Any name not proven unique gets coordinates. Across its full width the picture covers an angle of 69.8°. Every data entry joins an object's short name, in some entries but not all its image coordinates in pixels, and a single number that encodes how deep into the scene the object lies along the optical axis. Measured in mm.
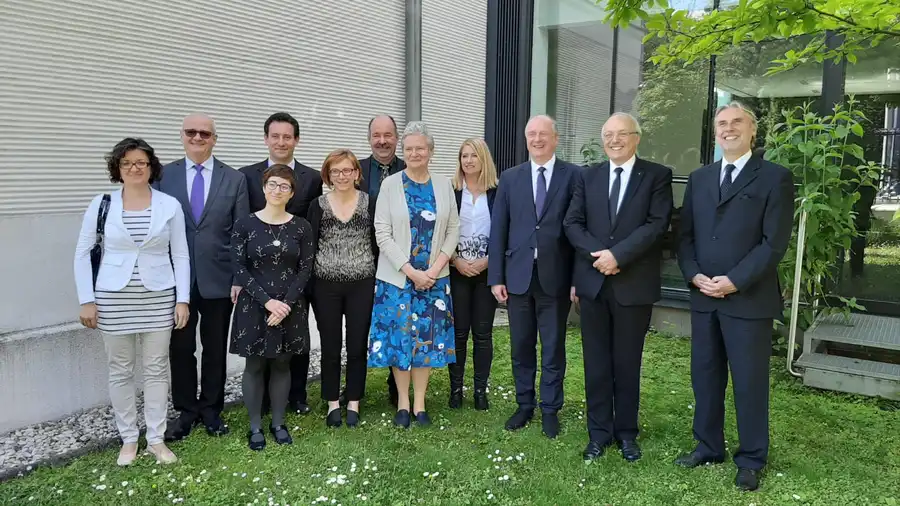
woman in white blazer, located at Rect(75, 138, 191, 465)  3410
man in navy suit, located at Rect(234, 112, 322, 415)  4078
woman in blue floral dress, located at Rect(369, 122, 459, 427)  3971
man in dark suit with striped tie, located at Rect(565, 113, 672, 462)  3508
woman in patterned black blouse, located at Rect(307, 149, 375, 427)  3961
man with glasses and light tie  3818
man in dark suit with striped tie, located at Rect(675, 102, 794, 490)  3209
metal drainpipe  7277
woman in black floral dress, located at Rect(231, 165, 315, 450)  3674
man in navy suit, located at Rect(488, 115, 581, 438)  3805
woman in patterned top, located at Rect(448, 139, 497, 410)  4156
